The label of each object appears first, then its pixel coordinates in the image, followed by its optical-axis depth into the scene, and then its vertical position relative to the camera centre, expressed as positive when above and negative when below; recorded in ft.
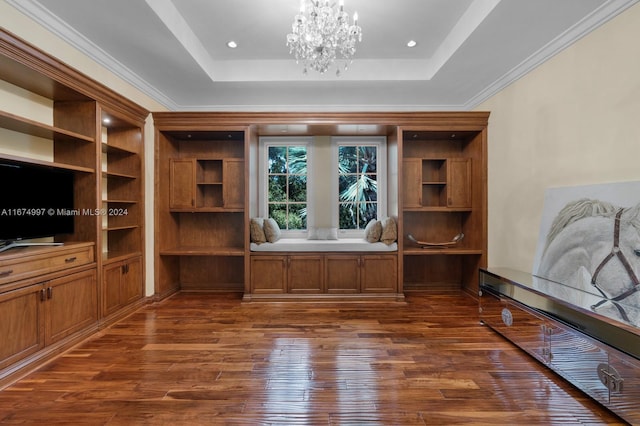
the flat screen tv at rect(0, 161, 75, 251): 7.31 +0.26
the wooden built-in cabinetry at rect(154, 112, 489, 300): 12.88 +0.31
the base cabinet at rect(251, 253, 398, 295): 12.94 -2.74
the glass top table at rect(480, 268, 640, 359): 5.36 -2.13
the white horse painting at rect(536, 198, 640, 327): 6.61 -1.14
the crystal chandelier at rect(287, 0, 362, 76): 7.75 +4.89
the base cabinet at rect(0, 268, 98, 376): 6.88 -2.71
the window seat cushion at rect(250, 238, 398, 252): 12.89 -1.58
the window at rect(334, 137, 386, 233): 15.24 +1.35
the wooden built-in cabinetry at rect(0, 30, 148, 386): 7.10 +0.16
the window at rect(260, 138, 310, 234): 15.28 +1.52
